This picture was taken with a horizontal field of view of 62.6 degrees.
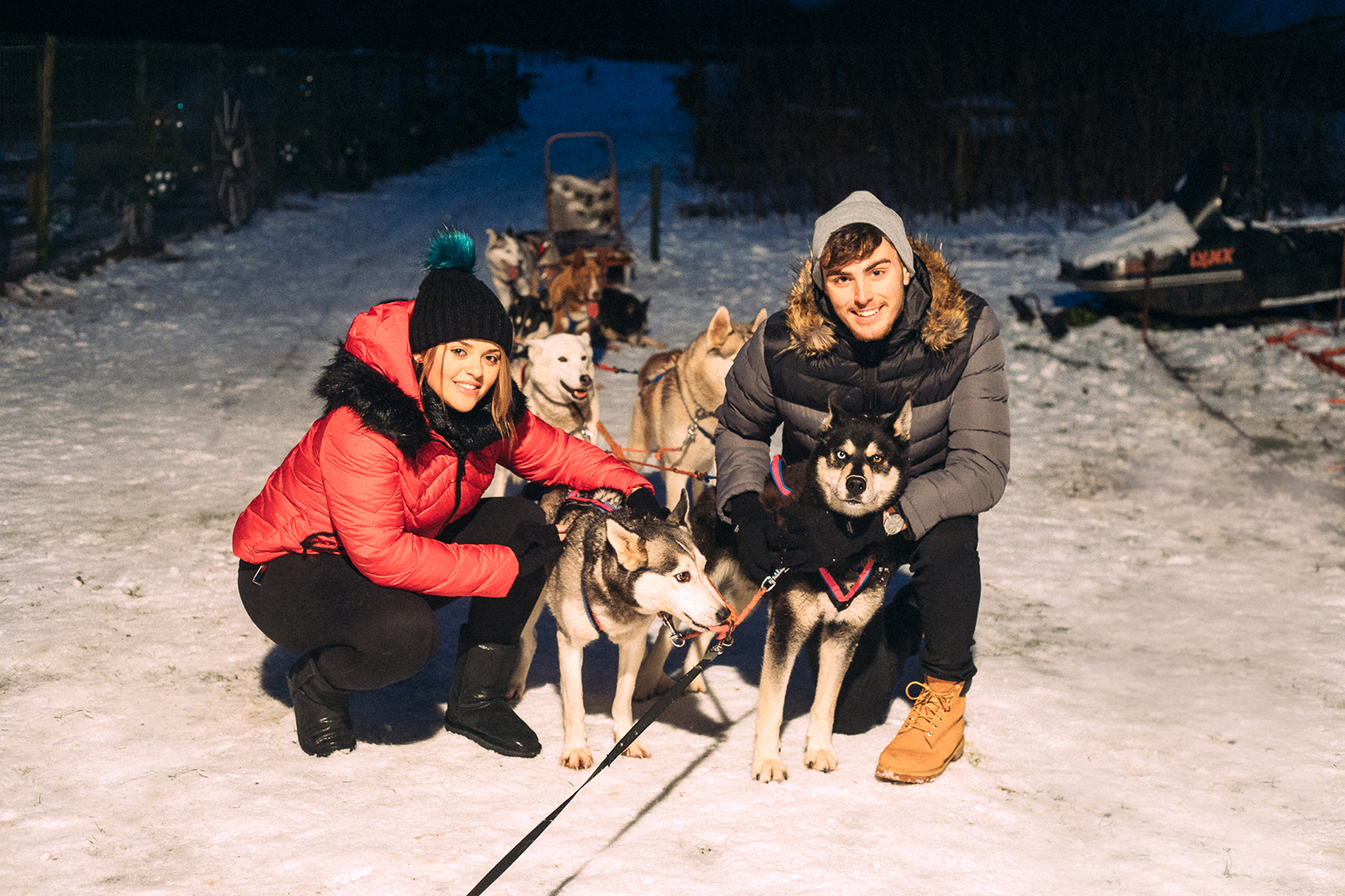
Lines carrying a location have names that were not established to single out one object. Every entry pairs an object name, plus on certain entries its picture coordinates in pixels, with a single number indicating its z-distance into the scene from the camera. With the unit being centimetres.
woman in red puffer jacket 263
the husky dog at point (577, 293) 782
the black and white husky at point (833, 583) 274
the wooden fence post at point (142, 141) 1123
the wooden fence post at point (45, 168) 923
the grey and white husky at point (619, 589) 273
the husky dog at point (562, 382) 475
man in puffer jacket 281
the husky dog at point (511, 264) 839
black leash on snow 205
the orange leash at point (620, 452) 390
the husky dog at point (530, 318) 702
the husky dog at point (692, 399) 464
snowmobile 819
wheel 1313
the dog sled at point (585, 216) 969
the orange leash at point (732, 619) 273
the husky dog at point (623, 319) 836
